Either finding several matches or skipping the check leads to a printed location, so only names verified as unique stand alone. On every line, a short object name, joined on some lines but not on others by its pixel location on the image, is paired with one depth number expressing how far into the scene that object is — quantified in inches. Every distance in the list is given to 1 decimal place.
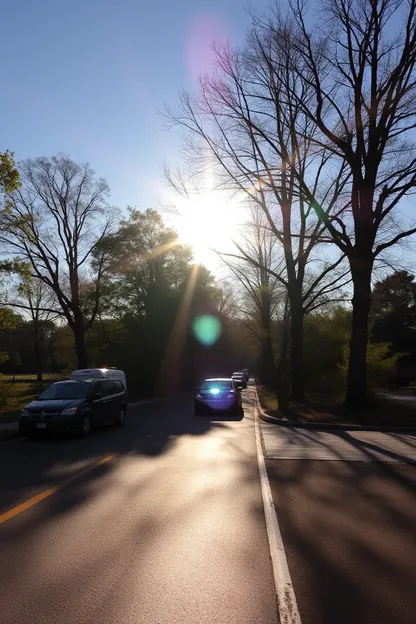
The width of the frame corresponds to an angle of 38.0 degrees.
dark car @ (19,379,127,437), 615.5
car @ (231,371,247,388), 2243.6
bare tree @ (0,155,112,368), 1721.2
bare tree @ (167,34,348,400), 944.9
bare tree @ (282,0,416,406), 858.1
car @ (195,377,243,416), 982.4
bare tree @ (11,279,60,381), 2032.4
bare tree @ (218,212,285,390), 1697.8
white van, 1003.8
